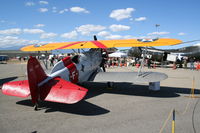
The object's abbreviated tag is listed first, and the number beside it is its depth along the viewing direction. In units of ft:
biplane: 14.69
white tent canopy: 98.21
